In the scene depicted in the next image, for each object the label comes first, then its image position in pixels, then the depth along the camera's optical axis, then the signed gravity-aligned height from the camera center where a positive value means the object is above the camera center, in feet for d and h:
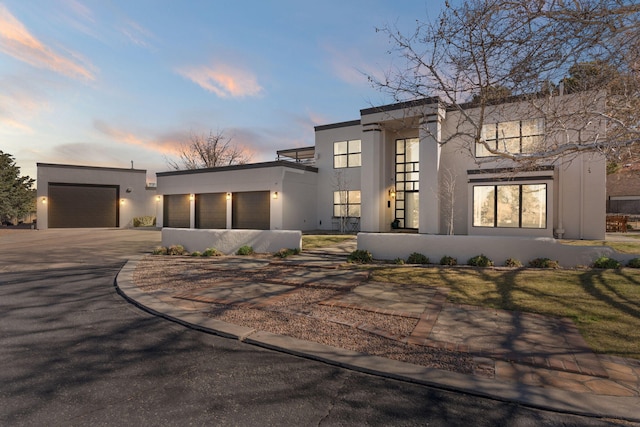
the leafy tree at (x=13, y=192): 114.11 +7.10
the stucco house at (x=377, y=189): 53.42 +4.94
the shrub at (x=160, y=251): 42.65 -5.14
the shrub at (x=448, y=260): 32.19 -4.68
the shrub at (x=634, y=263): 28.43 -4.25
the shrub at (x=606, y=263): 28.32 -4.26
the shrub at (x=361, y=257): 34.78 -4.73
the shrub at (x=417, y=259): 33.17 -4.65
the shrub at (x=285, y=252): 38.34 -4.77
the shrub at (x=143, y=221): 100.53 -2.94
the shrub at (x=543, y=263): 29.50 -4.50
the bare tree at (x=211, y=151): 150.41 +28.12
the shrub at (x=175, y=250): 42.52 -4.96
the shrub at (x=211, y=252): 40.96 -5.03
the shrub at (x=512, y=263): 30.76 -4.63
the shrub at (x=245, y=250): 41.03 -4.77
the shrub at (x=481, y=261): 30.94 -4.58
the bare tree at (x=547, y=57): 20.34 +11.02
